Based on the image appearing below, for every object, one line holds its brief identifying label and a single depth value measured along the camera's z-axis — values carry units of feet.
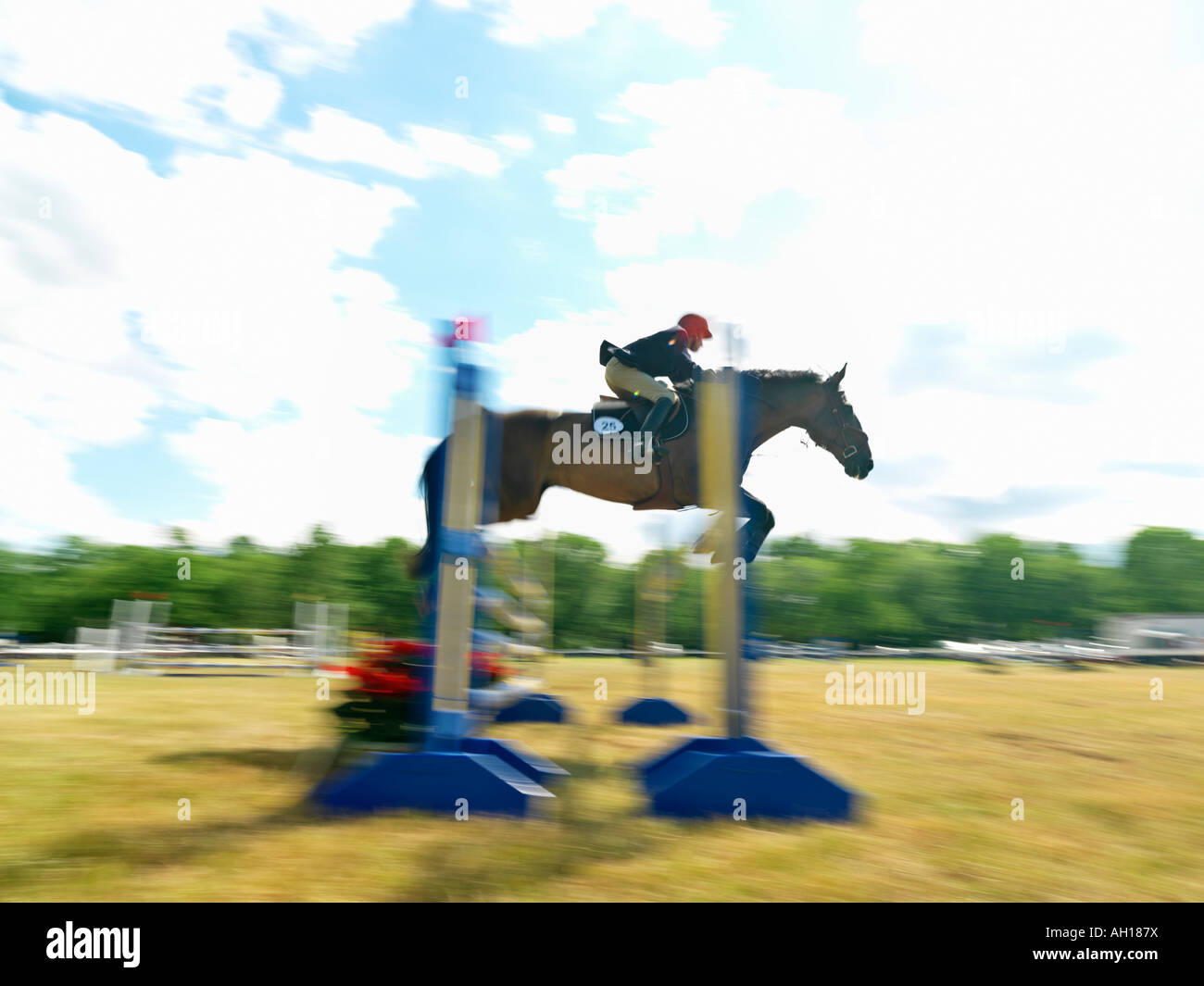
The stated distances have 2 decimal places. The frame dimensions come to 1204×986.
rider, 17.85
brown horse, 19.02
